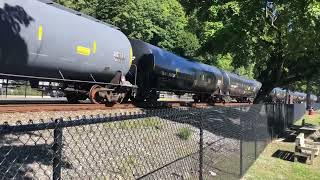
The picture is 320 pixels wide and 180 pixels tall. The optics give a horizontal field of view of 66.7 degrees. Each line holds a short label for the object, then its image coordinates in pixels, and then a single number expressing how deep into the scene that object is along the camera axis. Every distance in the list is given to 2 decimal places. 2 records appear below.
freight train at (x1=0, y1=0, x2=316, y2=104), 6.84
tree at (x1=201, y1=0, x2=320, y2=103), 9.71
